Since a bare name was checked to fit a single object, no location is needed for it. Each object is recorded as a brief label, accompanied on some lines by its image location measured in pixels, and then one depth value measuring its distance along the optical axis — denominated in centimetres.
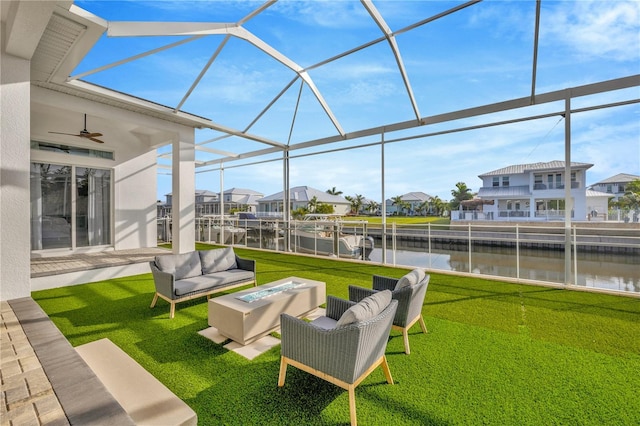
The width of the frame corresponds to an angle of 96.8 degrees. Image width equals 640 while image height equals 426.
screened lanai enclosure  473
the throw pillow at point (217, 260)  486
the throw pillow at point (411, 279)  297
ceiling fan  606
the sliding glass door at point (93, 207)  767
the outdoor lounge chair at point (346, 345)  197
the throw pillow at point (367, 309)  207
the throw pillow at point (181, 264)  436
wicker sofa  398
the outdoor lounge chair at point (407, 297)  282
